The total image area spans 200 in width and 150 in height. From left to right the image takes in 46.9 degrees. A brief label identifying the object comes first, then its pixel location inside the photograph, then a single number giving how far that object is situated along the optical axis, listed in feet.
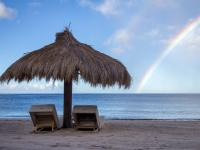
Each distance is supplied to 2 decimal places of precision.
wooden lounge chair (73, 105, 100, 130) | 17.56
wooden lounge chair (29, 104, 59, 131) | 17.76
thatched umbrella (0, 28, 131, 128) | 17.69
